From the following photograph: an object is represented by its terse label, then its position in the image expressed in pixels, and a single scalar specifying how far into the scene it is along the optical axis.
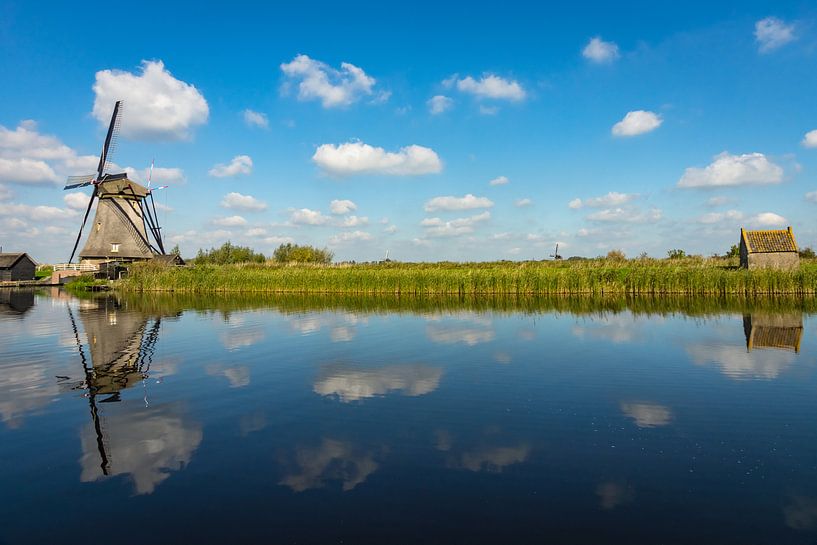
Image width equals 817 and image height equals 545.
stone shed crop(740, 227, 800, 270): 34.53
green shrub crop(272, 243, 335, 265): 61.74
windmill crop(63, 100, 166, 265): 50.69
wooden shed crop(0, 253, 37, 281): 57.09
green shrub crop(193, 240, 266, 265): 64.88
